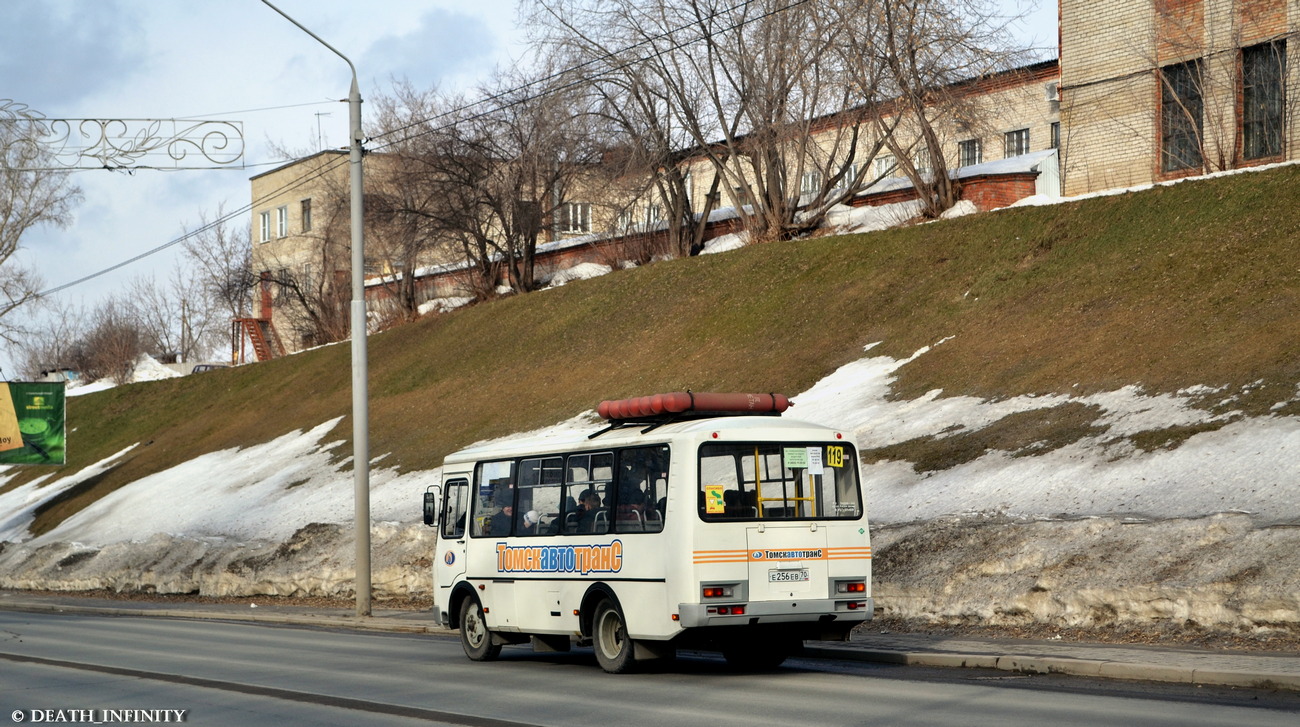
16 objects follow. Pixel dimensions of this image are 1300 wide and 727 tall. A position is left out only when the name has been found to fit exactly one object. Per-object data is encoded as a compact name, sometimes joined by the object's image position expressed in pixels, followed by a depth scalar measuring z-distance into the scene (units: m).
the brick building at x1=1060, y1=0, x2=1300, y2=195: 30.55
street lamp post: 23.03
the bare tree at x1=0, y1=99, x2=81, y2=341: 55.28
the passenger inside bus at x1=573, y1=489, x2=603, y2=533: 14.34
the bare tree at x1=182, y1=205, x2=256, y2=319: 74.06
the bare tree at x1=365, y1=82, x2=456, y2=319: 51.31
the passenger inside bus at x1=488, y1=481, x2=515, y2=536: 15.82
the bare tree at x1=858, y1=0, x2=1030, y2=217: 37.47
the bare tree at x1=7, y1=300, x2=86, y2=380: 112.12
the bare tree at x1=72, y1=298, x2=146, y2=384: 93.44
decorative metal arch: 26.02
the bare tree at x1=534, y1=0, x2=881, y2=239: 39.44
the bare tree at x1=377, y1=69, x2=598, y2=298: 50.53
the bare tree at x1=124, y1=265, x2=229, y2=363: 97.25
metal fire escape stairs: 73.50
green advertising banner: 44.59
